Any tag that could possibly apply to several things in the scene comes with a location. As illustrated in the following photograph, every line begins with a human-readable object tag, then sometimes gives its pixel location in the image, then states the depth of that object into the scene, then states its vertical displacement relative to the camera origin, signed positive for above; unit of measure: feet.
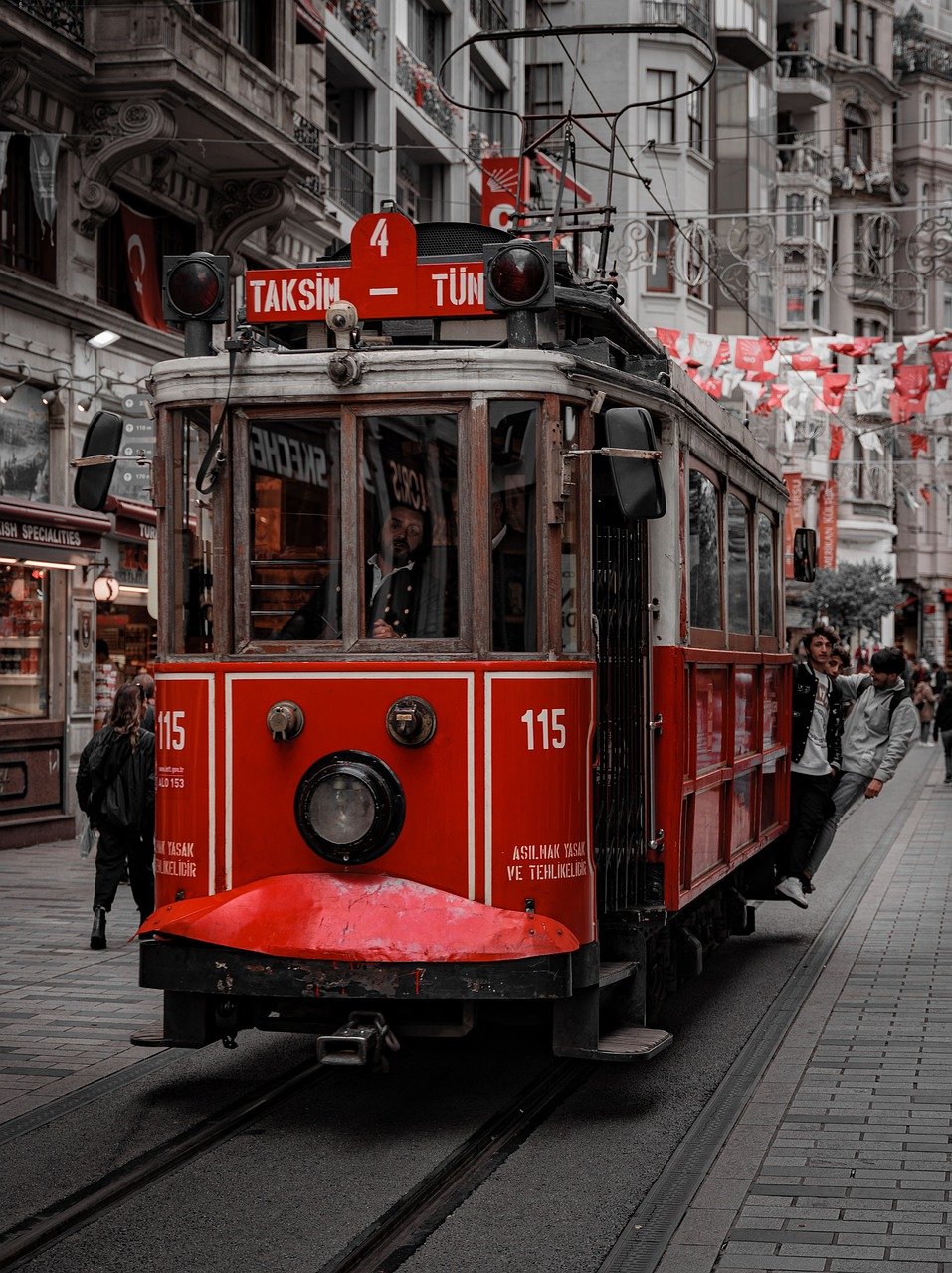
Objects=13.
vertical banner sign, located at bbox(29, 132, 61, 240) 54.19 +14.66
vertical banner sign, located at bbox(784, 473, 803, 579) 145.19 +13.31
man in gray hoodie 38.86 -1.96
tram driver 22.52 +0.84
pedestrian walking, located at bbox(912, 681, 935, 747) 124.26 -4.42
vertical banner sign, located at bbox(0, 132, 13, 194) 51.44 +14.57
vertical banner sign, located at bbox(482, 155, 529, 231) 85.42 +22.93
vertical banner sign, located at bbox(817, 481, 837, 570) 153.69 +10.90
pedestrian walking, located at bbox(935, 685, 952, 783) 84.99 -3.60
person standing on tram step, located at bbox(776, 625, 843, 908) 39.91 -2.47
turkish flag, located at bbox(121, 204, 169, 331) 66.13 +14.50
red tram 21.83 +0.00
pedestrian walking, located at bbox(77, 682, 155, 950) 36.29 -2.87
